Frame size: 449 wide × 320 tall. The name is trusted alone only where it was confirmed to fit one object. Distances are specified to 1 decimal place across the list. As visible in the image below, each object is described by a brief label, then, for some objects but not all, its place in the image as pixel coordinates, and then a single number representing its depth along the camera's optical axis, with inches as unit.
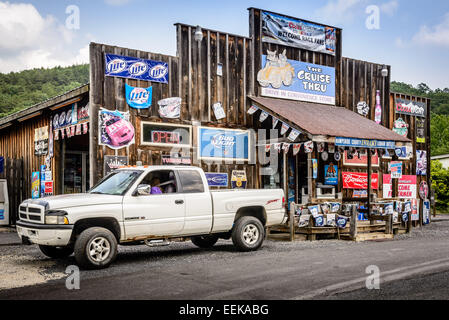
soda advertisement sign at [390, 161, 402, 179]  790.5
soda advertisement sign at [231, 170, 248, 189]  633.0
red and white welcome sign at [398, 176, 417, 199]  802.8
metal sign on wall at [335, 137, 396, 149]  568.1
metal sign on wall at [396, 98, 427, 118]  814.5
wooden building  555.8
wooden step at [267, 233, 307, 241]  542.0
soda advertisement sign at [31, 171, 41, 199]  670.5
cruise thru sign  671.1
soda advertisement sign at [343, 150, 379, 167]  749.3
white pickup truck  348.8
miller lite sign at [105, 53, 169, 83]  546.3
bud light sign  610.2
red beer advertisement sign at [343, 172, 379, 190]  745.6
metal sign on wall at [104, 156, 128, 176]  538.3
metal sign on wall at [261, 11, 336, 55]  673.0
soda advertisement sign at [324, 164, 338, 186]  728.3
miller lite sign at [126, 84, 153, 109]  558.3
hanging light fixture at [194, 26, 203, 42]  601.9
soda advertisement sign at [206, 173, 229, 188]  613.0
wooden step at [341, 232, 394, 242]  547.2
